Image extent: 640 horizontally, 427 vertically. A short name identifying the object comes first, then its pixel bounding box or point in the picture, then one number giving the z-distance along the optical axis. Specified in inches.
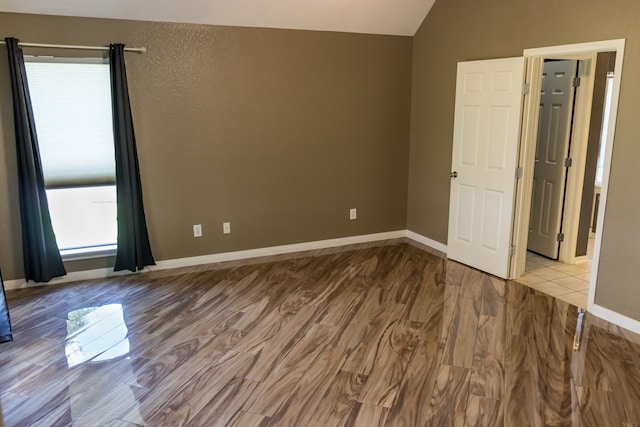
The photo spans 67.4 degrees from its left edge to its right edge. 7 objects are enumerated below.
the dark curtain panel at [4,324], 127.0
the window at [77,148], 156.0
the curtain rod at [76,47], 148.4
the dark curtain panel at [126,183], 158.6
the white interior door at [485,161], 160.9
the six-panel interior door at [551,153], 178.2
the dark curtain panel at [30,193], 146.5
